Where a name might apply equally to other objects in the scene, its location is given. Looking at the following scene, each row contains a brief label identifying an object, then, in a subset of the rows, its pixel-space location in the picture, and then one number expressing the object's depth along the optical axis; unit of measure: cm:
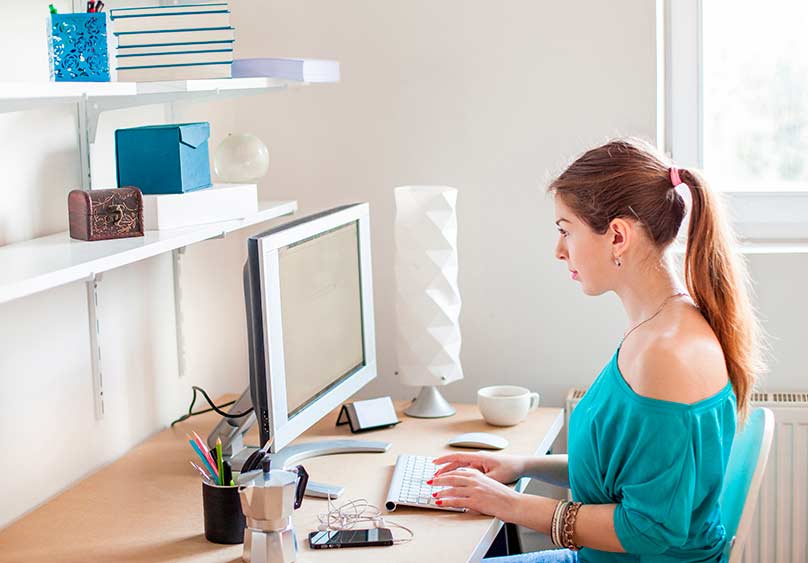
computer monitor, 176
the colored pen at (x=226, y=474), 168
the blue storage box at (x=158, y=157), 186
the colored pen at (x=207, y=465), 170
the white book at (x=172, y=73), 178
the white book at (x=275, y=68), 203
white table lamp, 224
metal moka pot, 152
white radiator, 233
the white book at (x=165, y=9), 179
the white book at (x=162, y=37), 178
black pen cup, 165
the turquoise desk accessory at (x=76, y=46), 162
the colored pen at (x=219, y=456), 168
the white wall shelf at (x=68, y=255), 142
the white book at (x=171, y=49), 178
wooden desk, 162
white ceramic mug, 217
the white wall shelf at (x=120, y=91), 140
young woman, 155
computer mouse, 205
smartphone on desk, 162
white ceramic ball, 218
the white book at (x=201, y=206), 184
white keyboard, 177
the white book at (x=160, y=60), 178
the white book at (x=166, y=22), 178
